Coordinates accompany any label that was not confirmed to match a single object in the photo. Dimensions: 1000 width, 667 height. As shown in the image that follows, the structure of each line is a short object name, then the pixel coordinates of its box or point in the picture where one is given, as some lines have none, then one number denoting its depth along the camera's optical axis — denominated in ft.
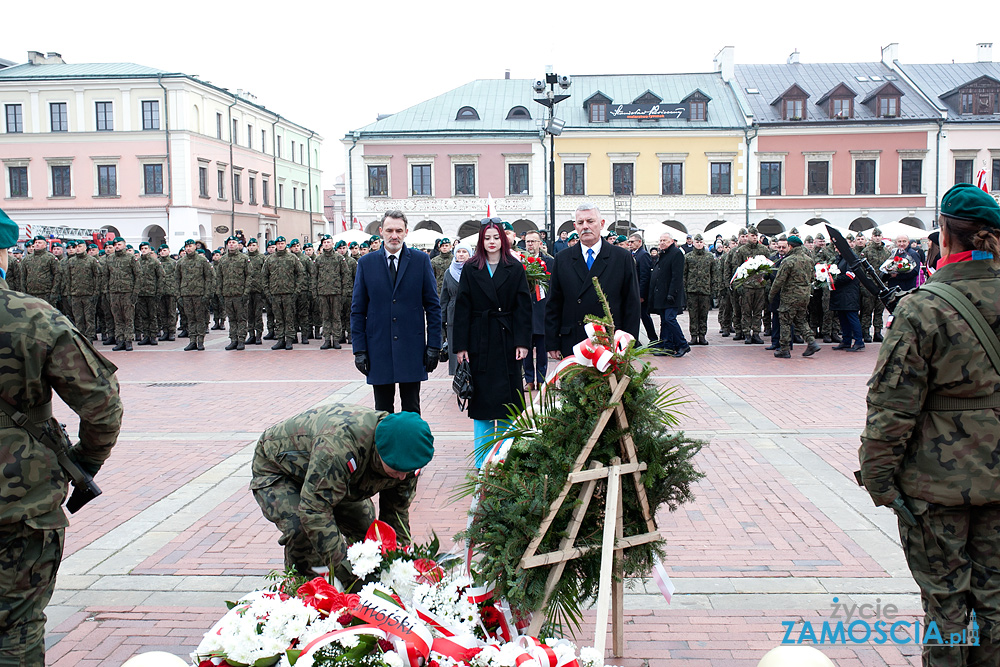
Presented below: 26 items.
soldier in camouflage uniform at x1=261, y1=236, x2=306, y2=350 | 53.21
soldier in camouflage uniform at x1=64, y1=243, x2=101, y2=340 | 54.90
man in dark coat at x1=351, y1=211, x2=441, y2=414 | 21.01
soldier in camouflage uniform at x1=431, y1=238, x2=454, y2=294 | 53.98
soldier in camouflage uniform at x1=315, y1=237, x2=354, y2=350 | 53.62
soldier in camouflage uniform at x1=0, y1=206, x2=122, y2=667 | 8.87
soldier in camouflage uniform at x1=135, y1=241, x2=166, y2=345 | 56.54
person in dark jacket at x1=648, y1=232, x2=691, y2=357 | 46.78
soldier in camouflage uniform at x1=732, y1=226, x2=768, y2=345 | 50.52
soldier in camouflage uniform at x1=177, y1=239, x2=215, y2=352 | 53.36
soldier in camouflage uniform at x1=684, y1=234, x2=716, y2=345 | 52.70
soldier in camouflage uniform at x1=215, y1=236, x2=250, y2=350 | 52.54
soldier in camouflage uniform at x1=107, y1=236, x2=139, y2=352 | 53.62
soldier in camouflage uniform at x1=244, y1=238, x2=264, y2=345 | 53.01
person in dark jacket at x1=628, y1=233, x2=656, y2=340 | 50.62
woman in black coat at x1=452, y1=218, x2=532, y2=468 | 19.92
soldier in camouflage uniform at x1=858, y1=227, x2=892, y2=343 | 48.67
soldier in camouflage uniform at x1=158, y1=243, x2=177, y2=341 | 56.85
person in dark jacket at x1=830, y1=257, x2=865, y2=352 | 45.93
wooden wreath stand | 10.30
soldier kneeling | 11.09
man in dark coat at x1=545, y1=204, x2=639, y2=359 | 21.71
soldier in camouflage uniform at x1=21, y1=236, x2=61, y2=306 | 55.93
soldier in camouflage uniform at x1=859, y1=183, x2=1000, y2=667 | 9.18
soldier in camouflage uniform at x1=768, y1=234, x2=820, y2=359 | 43.82
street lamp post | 57.93
